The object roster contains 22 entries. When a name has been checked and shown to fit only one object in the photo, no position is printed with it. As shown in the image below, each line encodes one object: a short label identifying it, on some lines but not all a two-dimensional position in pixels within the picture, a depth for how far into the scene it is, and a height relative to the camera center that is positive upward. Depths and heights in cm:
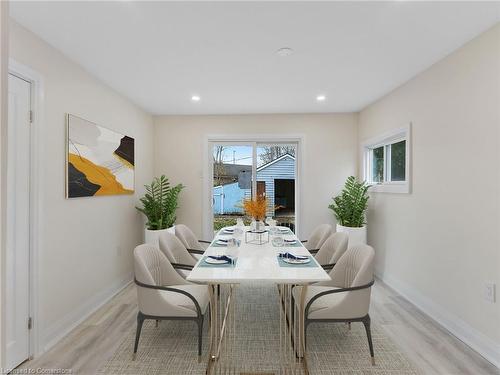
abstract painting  270 +29
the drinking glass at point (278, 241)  277 -52
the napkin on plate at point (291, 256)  230 -56
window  349 +37
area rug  208 -131
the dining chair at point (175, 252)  284 -67
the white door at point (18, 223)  208 -28
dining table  190 -59
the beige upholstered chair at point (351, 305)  205 -87
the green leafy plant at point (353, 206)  411 -26
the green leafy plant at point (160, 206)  402 -27
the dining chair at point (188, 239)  339 -64
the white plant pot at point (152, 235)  397 -67
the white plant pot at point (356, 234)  405 -66
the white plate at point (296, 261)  221 -57
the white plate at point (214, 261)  220 -57
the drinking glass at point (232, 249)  228 -50
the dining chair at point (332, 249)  276 -62
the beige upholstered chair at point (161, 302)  211 -87
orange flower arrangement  314 -22
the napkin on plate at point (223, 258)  222 -56
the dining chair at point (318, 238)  336 -62
